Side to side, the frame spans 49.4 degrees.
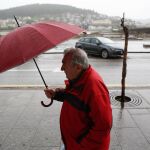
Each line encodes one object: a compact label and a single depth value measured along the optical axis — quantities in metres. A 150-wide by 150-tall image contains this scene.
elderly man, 1.55
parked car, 10.83
